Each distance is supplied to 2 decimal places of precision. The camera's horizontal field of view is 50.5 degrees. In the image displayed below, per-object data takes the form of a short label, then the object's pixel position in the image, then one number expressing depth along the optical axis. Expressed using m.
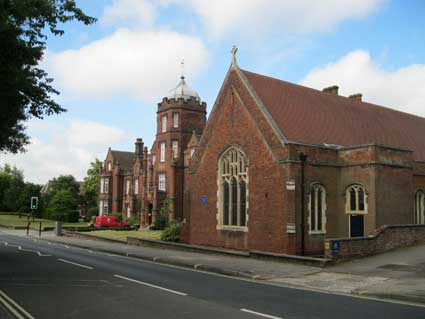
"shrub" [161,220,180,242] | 29.70
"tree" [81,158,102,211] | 83.69
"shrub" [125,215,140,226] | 57.89
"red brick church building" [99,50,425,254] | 21.98
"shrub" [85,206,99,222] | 74.84
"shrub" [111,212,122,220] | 62.92
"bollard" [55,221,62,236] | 42.94
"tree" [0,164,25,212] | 84.75
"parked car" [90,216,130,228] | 50.91
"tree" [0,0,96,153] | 11.92
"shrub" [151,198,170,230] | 47.17
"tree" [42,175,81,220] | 72.26
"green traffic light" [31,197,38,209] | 41.69
